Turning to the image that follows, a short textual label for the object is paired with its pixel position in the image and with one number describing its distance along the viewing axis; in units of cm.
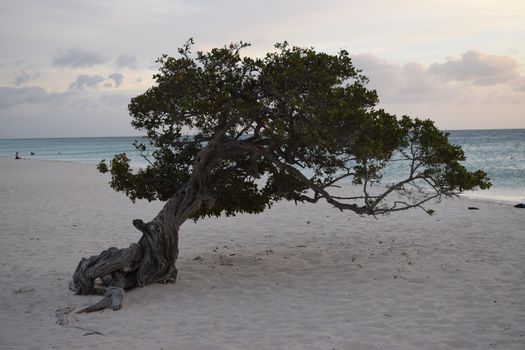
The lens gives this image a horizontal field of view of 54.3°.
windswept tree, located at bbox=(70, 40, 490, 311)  948
